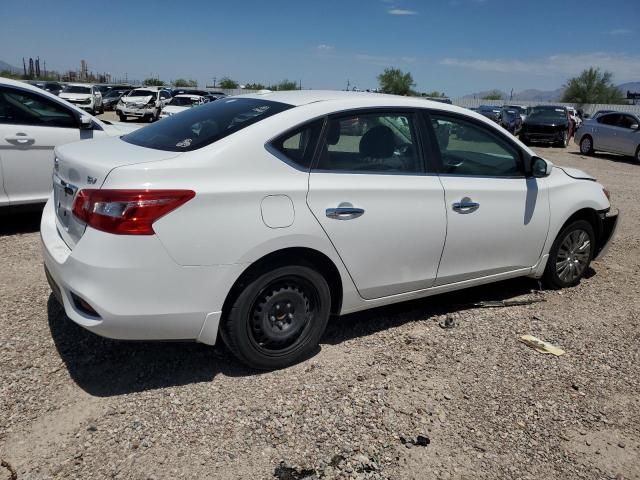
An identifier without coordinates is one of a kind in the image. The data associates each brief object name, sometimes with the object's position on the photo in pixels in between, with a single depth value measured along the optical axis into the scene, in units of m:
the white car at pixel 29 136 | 5.70
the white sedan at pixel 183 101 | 23.77
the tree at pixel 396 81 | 65.06
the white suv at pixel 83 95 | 27.93
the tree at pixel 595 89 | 60.50
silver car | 18.53
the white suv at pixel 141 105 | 27.14
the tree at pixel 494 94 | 72.26
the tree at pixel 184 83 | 81.60
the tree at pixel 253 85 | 72.36
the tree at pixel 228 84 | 77.06
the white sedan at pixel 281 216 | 2.84
